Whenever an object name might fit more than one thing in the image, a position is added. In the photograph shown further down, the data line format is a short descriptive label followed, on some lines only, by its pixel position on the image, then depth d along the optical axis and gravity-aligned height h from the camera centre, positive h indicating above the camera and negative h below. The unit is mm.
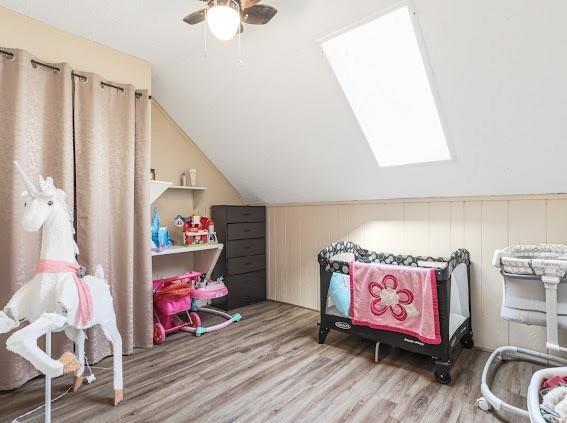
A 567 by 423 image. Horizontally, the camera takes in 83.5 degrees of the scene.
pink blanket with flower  2037 -627
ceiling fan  1461 +988
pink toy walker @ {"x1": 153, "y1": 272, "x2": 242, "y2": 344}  2697 -793
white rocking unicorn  1403 -380
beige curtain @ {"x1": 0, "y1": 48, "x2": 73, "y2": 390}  1880 +391
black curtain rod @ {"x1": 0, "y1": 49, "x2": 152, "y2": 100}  1920 +942
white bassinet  1650 -486
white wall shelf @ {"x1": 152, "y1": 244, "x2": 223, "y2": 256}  2781 -363
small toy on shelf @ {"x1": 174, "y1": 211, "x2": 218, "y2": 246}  3225 -194
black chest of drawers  3518 -511
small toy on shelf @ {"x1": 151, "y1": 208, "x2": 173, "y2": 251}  2934 -227
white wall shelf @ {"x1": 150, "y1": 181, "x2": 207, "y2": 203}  2698 +195
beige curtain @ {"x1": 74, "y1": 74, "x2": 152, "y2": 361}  2188 +102
